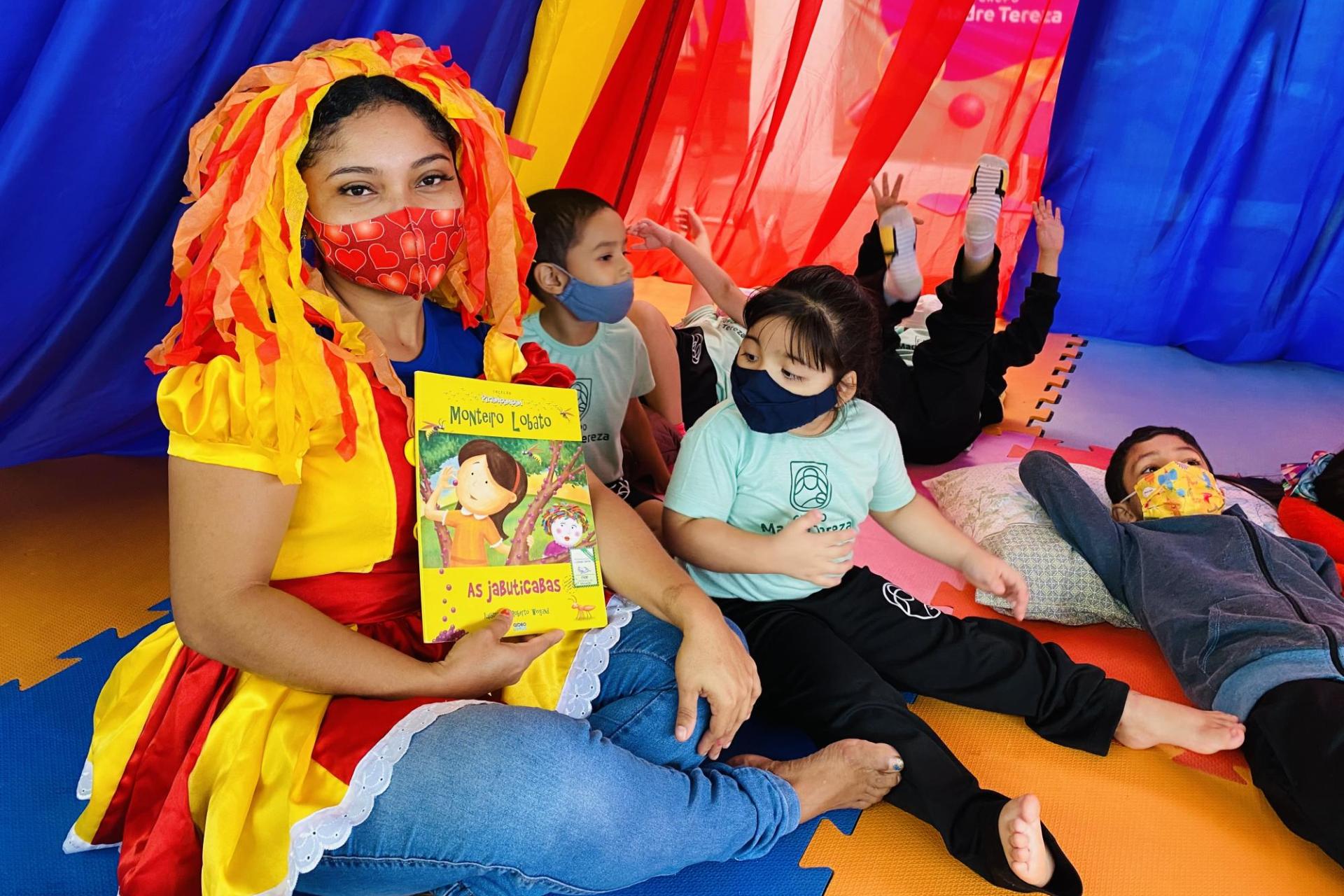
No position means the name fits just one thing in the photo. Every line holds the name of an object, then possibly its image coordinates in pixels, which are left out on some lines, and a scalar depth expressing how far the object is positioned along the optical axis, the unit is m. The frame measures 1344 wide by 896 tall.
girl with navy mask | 1.48
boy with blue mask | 1.84
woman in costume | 1.04
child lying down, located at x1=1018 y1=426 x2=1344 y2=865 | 1.44
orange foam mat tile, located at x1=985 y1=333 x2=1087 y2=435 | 2.92
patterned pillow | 1.92
